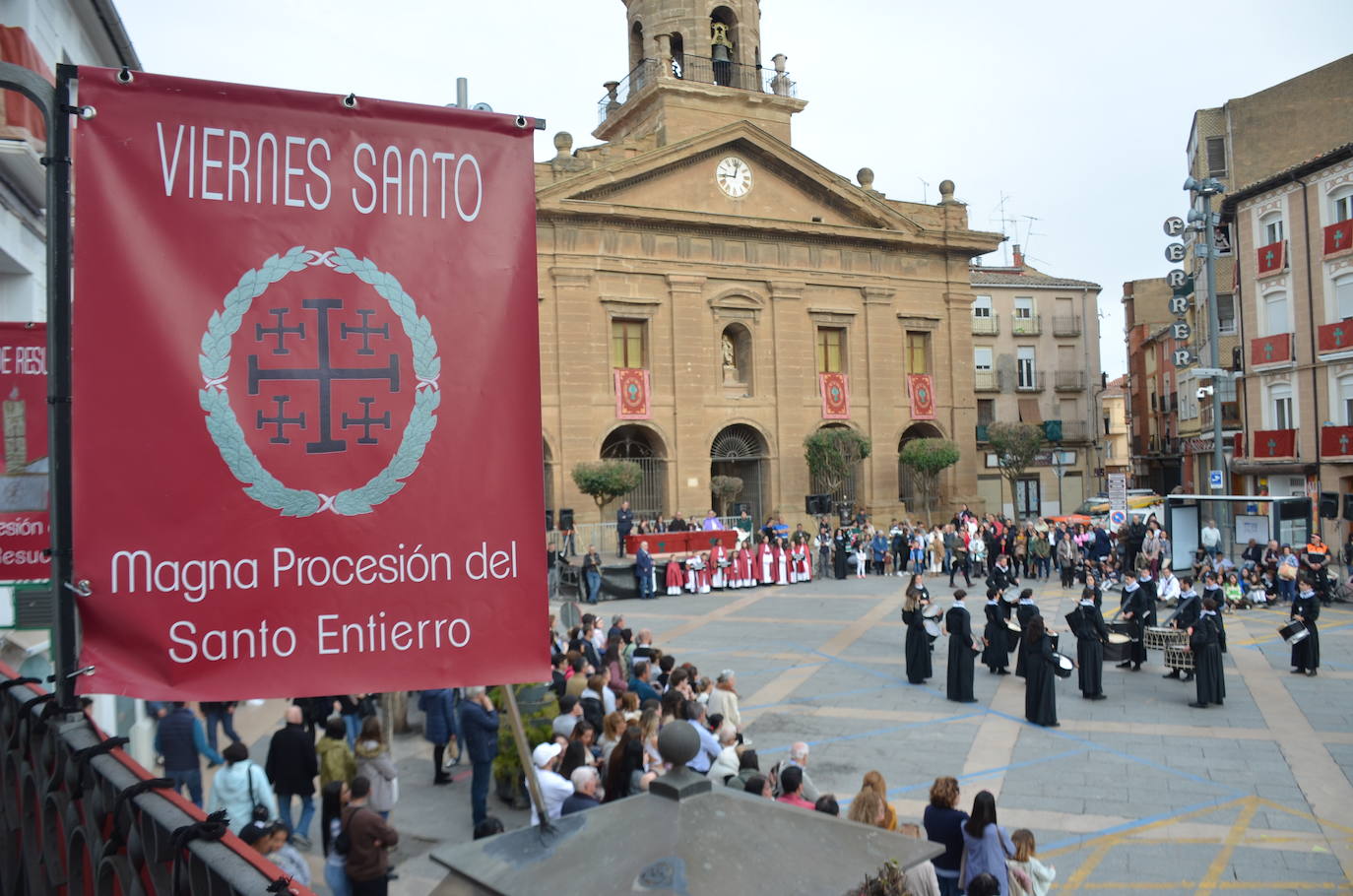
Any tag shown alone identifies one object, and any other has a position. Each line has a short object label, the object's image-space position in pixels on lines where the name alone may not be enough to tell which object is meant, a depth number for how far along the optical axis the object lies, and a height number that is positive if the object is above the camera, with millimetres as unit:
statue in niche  40031 +3984
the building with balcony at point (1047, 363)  51938 +4814
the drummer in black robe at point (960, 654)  15219 -2885
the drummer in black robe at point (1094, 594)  15586 -2107
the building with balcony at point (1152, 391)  53969 +3589
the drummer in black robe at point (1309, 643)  16188 -3053
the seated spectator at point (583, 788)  8427 -2636
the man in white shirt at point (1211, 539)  25688 -2170
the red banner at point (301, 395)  3244 +278
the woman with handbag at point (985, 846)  7238 -2747
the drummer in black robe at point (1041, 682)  13805 -3045
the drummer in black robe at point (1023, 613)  15633 -2419
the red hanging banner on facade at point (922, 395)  42469 +2716
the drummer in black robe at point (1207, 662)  14375 -2948
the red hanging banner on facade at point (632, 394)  36562 +2682
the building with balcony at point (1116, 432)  80312 +1802
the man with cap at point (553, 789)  8734 -2711
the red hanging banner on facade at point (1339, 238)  31056 +6408
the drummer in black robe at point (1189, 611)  16242 -2519
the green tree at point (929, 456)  39688 +165
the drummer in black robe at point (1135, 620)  16953 -2768
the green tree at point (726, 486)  36719 -723
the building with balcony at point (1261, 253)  34188 +7024
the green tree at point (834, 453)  37844 +351
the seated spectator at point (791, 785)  7891 -2464
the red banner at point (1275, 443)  34000 +233
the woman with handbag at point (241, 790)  8477 -2575
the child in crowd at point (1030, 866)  7241 -2889
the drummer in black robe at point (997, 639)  17078 -3017
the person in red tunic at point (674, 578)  28172 -3024
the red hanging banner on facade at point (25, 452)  6191 +216
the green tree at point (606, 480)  32781 -303
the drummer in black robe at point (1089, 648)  15102 -2856
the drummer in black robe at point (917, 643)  16500 -2924
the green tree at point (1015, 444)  44594 +605
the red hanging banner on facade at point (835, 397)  40500 +2621
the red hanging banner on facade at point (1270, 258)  34094 +6435
